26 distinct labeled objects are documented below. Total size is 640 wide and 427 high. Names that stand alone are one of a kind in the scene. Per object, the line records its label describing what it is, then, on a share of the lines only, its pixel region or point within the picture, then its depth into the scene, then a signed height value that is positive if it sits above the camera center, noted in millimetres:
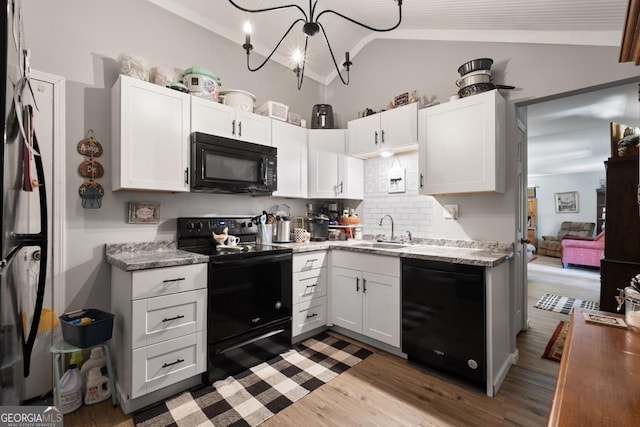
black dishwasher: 2025 -772
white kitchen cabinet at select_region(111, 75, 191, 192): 2051 +576
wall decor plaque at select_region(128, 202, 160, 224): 2331 +11
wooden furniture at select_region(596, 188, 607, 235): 8023 +128
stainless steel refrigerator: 619 +29
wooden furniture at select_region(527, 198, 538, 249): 9602 -242
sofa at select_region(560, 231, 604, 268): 6291 -816
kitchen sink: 2970 -324
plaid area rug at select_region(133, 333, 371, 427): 1770 -1229
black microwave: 2326 +419
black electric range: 2119 -661
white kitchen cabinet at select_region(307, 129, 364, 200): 3301 +551
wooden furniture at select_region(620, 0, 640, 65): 805 +559
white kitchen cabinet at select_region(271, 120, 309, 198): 3002 +605
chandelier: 1619 +1043
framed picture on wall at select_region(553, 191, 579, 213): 8930 +369
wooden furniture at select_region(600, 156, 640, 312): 2420 -146
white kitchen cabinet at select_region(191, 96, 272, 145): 2387 +818
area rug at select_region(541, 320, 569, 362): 2529 -1232
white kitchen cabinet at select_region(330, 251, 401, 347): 2475 -735
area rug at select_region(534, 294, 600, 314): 3819 -1245
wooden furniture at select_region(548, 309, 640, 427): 588 -411
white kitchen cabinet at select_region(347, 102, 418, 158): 2805 +845
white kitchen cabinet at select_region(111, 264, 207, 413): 1791 -752
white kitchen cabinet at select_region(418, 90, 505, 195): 2299 +571
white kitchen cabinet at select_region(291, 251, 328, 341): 2697 -742
